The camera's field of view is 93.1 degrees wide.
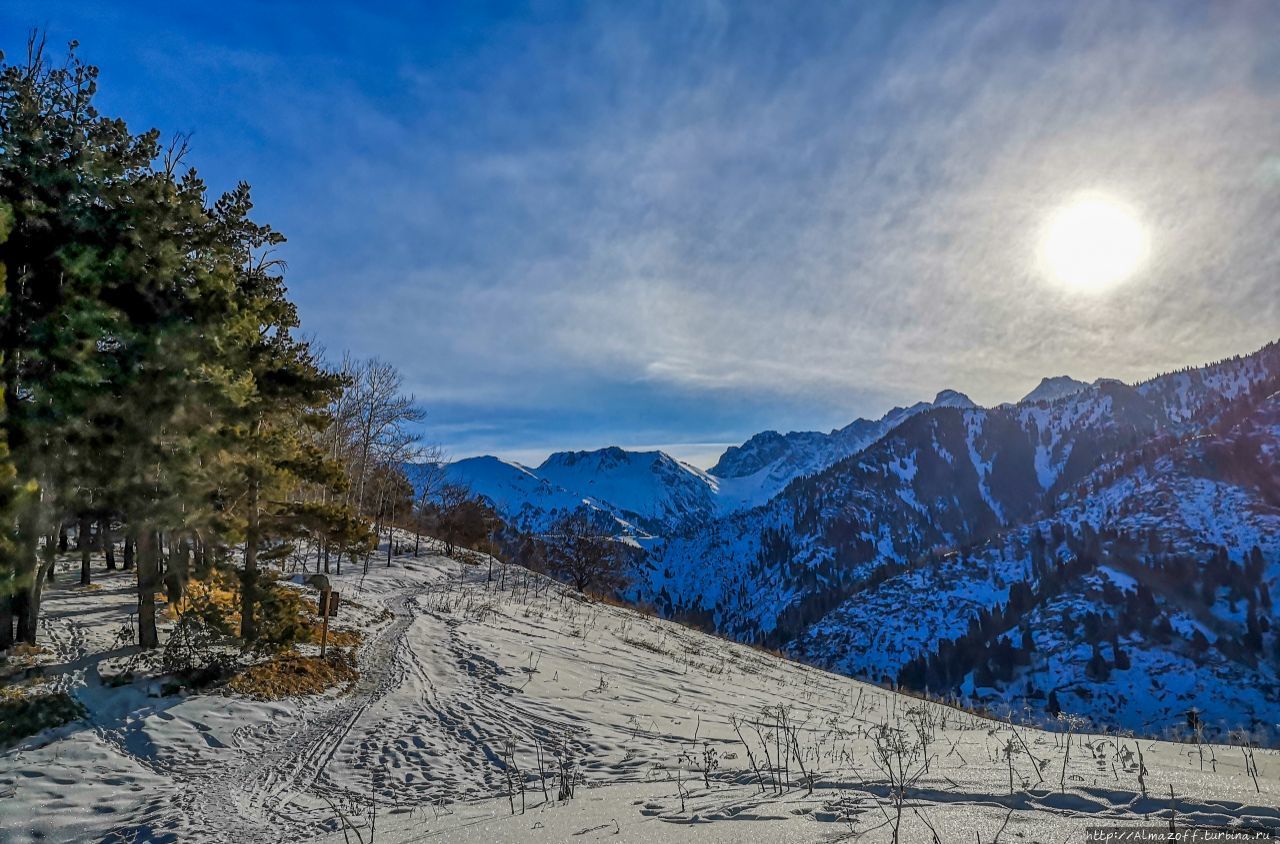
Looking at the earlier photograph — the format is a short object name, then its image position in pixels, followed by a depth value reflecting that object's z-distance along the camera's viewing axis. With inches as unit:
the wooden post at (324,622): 580.9
